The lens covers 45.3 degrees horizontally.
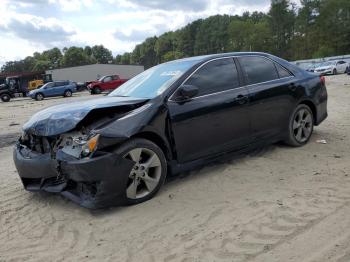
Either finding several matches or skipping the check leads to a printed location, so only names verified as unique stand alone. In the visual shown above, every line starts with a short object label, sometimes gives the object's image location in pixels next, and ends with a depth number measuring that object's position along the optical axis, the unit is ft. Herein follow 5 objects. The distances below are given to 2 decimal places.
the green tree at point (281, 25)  334.07
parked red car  120.06
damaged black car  14.73
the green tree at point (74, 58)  419.13
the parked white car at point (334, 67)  136.05
